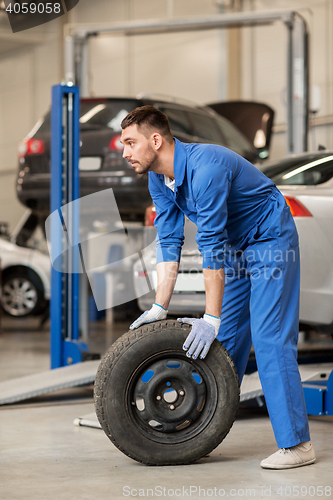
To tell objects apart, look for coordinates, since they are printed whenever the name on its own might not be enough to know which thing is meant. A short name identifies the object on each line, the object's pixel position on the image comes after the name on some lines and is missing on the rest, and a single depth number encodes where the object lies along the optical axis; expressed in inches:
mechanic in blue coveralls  179.8
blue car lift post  342.6
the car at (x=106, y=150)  413.3
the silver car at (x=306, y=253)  263.5
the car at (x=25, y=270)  608.6
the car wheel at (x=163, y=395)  185.8
